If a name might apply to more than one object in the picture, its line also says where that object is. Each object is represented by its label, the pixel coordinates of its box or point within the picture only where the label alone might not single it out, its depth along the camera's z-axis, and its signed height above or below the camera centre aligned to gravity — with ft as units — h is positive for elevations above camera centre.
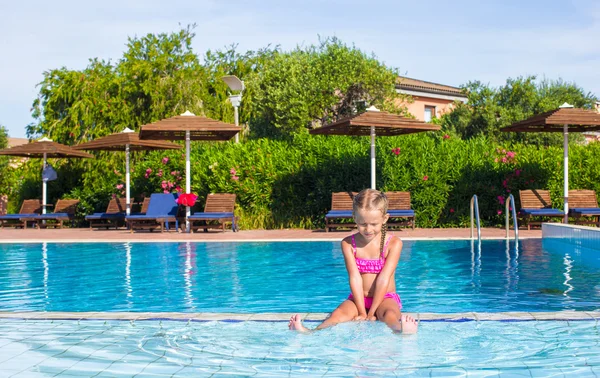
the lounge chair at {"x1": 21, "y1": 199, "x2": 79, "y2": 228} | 68.18 -2.08
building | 139.74 +20.11
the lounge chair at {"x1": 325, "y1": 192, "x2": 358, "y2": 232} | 56.65 -1.04
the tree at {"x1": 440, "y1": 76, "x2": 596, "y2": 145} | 102.63 +12.65
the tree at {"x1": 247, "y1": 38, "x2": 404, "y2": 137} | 90.48 +14.18
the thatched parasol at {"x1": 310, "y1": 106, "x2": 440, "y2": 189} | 53.31 +5.43
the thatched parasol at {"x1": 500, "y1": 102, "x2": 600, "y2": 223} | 53.06 +5.55
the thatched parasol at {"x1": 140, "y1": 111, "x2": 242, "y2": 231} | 55.83 +5.39
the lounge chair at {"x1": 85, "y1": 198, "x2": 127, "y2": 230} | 65.23 -1.98
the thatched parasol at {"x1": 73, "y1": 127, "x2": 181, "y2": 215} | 62.23 +4.69
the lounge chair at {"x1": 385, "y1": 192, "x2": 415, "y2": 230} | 57.47 -0.99
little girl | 16.84 -1.96
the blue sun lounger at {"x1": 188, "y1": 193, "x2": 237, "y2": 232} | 58.39 -1.10
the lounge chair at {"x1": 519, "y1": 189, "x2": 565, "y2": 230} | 56.24 -0.88
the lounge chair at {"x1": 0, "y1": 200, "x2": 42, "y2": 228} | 73.36 -1.44
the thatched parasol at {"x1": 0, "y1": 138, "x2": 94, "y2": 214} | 68.80 +4.52
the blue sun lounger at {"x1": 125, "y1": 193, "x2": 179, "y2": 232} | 58.70 -1.43
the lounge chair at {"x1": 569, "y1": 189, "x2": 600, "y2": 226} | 57.52 -0.74
